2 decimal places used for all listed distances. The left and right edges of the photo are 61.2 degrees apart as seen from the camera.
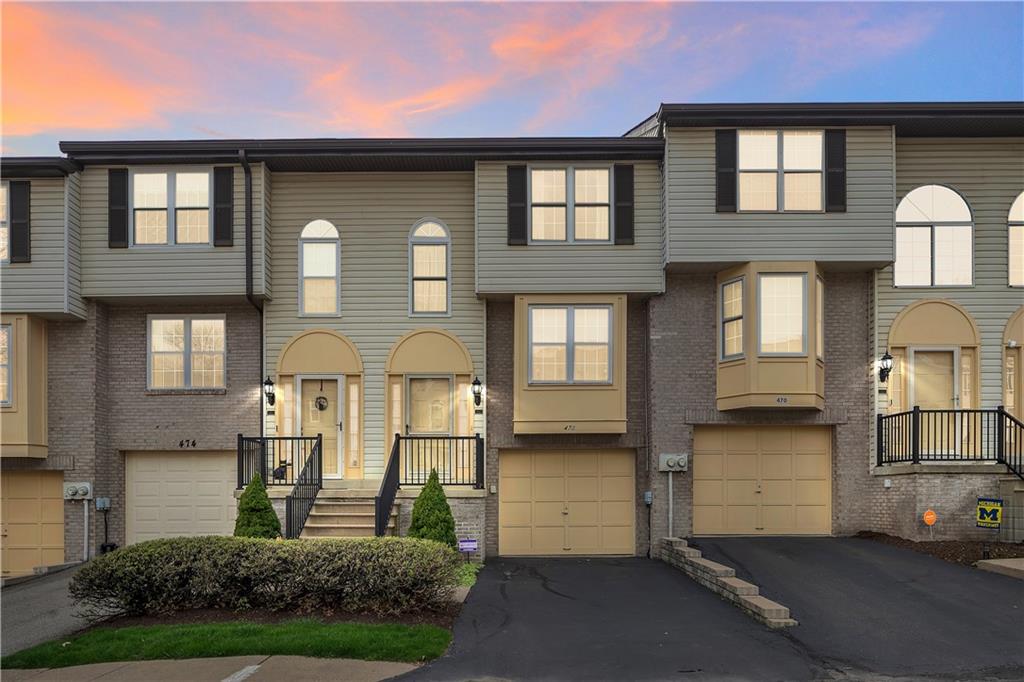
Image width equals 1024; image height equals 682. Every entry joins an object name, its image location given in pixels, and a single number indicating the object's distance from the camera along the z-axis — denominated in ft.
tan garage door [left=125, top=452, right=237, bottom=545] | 57.93
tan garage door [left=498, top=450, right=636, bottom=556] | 56.70
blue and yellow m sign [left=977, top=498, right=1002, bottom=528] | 48.11
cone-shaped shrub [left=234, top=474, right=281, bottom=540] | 44.11
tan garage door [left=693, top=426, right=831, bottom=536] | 56.34
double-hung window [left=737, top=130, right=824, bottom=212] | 53.83
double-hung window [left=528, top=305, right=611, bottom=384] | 55.31
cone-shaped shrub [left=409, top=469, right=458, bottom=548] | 45.83
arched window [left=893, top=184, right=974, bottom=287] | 56.24
